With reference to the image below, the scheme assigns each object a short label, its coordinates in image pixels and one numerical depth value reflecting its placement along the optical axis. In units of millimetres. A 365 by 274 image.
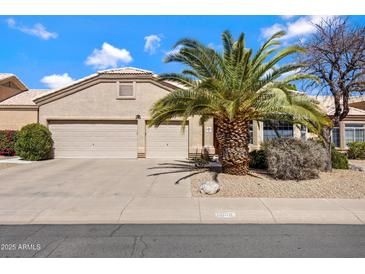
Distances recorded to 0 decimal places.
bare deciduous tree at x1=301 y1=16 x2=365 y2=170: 11953
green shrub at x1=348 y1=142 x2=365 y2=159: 18641
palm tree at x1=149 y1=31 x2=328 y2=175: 9805
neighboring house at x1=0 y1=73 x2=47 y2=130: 18719
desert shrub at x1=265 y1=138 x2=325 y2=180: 9961
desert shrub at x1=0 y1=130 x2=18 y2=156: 18078
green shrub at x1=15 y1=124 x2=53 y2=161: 16219
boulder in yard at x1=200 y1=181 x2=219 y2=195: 8484
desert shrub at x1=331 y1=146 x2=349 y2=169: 12852
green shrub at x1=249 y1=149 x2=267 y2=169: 13211
